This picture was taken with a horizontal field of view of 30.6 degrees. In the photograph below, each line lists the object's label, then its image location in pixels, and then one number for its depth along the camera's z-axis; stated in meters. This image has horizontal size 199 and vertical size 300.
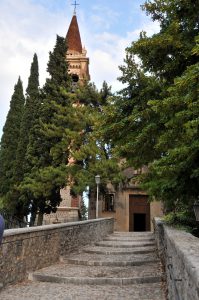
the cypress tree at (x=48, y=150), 23.72
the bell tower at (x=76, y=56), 40.44
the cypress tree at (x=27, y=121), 27.44
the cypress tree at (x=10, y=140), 29.75
